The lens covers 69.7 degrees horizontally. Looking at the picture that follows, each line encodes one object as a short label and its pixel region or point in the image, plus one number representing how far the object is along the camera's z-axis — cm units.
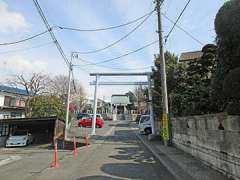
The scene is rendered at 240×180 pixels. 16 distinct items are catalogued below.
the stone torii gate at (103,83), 1681
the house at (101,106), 5514
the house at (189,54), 2654
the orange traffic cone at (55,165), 684
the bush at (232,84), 389
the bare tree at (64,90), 3781
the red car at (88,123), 2486
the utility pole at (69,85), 1518
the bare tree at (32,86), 2915
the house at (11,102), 2326
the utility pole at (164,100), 1036
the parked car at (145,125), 1784
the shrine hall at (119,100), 4688
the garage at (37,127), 1647
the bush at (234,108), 421
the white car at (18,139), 1559
